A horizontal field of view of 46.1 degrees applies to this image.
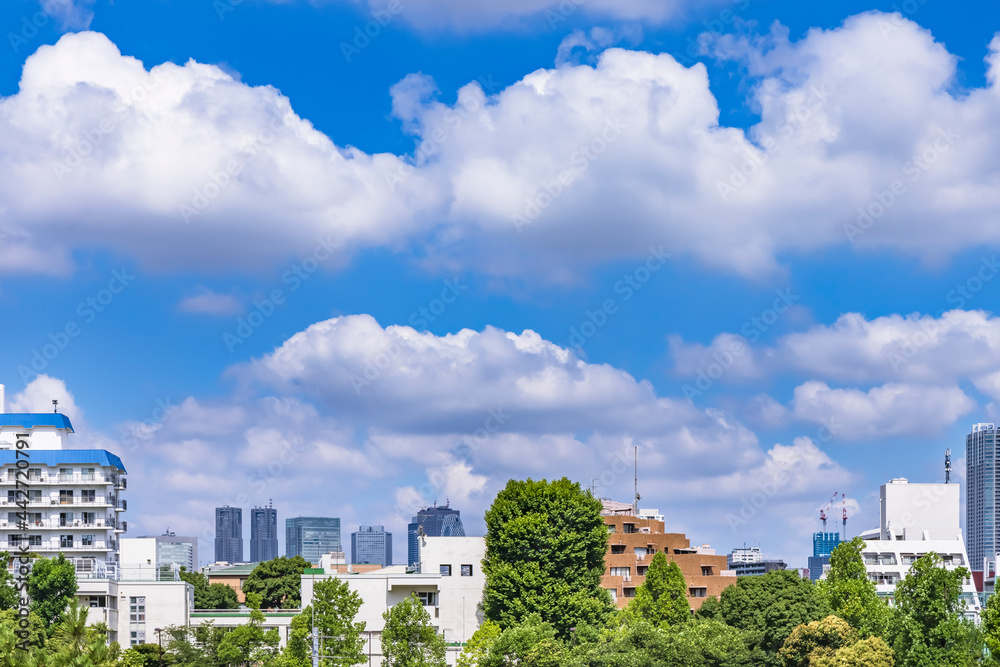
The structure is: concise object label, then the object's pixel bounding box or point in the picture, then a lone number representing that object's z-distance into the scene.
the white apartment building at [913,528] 175.25
